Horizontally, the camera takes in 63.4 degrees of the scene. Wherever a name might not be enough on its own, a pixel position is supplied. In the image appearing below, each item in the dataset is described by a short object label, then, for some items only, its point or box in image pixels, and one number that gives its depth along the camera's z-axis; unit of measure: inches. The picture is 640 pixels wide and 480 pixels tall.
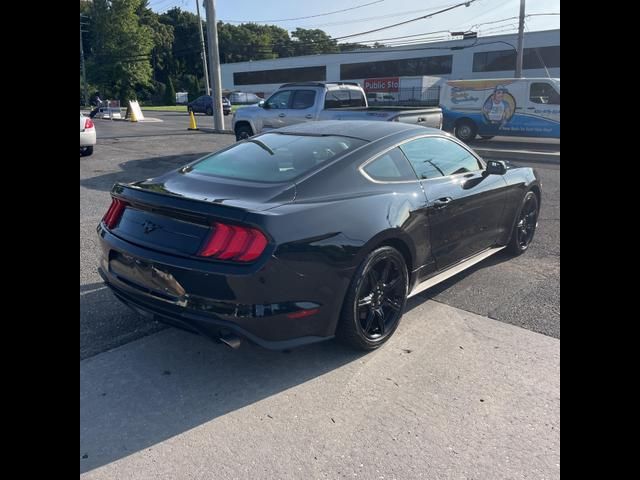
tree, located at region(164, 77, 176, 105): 2503.7
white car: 493.0
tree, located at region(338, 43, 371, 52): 3595.0
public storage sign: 1427.2
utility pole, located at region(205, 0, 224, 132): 791.1
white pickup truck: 491.8
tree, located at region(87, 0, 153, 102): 2316.7
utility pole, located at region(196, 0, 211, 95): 1327.8
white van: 647.8
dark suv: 1542.8
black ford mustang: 114.1
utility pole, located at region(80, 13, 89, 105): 2256.4
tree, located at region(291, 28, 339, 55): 3646.7
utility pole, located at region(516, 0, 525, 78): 1123.9
